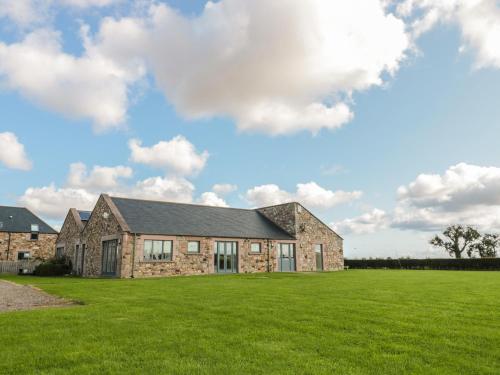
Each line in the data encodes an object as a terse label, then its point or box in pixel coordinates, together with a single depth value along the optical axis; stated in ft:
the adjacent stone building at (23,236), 135.54
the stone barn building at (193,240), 83.30
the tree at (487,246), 180.04
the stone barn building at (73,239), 105.91
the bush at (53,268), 102.47
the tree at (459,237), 182.80
